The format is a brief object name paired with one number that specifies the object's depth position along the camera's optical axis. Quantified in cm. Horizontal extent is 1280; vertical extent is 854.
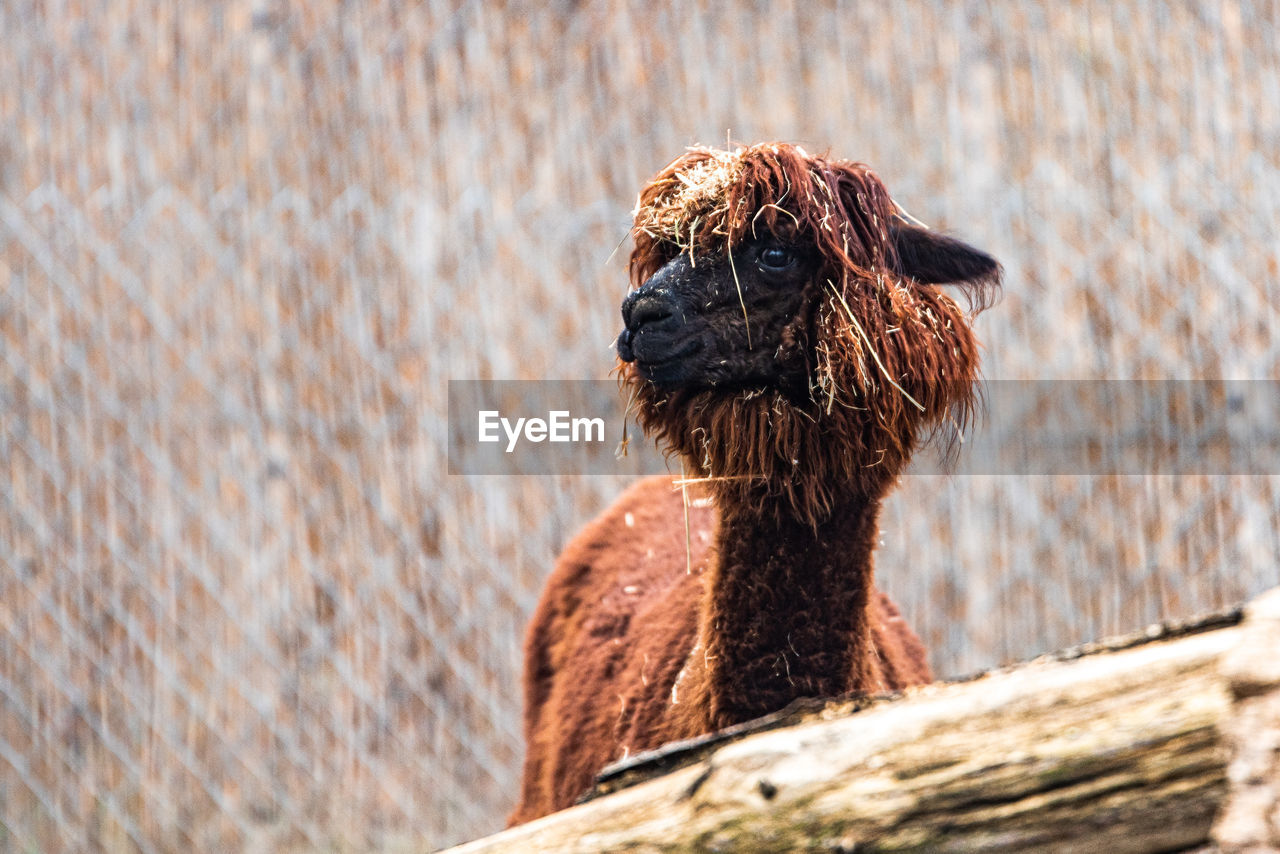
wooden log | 364
